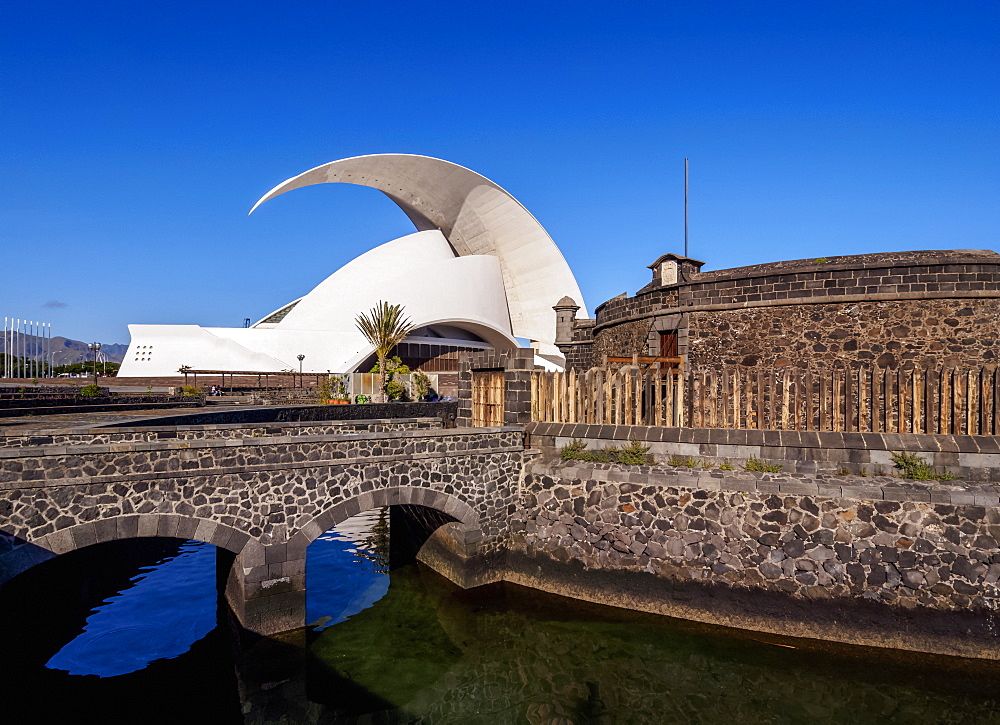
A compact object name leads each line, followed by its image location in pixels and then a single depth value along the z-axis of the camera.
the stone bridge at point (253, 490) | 7.36
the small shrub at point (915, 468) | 8.34
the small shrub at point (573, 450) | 10.55
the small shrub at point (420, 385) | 24.81
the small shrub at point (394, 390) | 23.91
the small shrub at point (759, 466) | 9.12
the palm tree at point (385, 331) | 28.81
